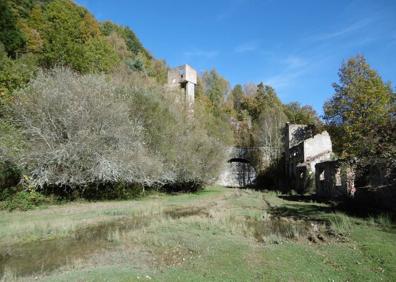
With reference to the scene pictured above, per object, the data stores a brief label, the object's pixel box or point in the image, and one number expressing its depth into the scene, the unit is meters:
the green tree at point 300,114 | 52.34
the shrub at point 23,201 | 16.78
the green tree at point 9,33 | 34.47
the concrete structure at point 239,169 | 44.78
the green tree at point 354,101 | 27.78
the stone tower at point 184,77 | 45.32
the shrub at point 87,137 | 18.56
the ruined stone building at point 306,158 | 29.48
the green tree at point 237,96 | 67.43
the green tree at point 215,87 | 66.38
